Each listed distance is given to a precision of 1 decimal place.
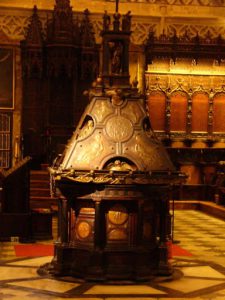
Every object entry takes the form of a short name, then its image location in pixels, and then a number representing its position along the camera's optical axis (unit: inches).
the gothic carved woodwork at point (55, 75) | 737.0
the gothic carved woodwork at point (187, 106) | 791.1
